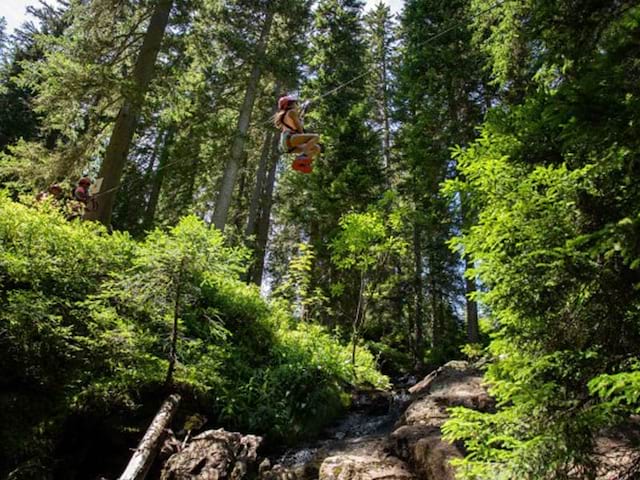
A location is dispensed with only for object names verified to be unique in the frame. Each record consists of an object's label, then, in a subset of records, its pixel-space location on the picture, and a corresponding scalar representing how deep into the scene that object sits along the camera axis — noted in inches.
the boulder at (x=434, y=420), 155.7
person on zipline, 267.6
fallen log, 158.1
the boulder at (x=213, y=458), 169.9
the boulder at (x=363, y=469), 162.7
